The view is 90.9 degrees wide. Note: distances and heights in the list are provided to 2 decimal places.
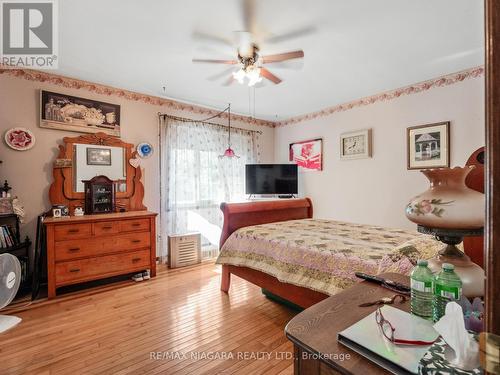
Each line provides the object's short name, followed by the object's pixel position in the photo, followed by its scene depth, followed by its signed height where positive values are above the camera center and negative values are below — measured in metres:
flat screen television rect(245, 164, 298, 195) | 4.56 +0.16
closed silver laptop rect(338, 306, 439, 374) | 0.58 -0.41
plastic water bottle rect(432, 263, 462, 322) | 0.73 -0.31
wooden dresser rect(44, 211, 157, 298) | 2.60 -0.67
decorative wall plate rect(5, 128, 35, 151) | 2.74 +0.57
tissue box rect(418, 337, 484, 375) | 0.51 -0.39
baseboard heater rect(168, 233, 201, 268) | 3.64 -0.93
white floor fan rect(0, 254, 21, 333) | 1.88 -0.69
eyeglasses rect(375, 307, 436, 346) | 0.64 -0.40
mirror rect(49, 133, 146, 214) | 3.02 +0.25
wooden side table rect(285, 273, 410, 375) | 0.61 -0.43
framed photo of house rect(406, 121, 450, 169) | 3.03 +0.53
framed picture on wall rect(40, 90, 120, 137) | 2.95 +0.95
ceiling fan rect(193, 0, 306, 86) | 2.10 +1.25
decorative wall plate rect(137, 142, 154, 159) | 3.58 +0.57
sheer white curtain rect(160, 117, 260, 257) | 3.81 +0.21
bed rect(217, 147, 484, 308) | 1.48 -0.46
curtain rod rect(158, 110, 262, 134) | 3.79 +1.12
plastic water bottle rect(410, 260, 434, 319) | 0.78 -0.34
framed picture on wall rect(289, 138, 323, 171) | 4.46 +0.64
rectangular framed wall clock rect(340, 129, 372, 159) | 3.75 +0.68
